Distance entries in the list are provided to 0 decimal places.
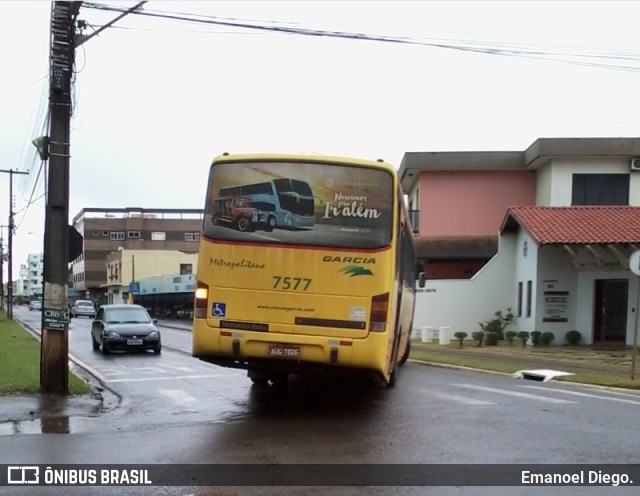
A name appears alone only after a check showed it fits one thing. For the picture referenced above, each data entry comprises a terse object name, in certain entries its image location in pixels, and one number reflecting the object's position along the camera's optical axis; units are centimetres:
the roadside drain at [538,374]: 1574
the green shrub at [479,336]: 2586
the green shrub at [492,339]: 2589
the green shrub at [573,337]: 2562
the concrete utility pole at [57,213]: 1220
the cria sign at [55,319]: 1220
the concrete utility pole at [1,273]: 7545
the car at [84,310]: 6397
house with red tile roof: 2567
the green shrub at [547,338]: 2539
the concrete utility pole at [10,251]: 5130
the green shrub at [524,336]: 2528
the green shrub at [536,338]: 2550
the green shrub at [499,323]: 2791
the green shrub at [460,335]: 2581
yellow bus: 971
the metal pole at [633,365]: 1413
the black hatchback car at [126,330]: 2253
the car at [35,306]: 8962
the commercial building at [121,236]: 10906
